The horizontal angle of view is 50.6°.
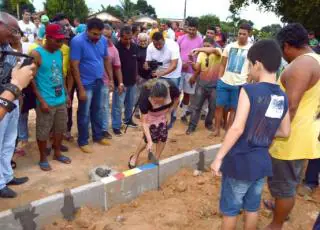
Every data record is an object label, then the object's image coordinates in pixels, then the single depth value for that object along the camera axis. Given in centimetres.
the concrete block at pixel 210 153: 446
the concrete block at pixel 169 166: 398
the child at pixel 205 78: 576
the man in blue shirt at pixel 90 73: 453
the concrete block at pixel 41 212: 296
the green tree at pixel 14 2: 1926
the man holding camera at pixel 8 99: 198
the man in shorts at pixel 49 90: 391
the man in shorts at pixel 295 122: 270
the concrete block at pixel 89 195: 328
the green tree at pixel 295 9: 1430
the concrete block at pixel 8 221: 283
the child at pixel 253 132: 231
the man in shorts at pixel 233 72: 517
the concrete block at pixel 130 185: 350
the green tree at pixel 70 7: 3222
